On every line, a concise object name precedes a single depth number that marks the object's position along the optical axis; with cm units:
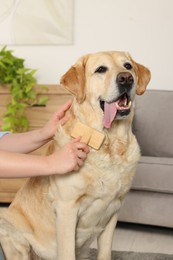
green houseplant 341
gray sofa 267
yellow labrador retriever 163
